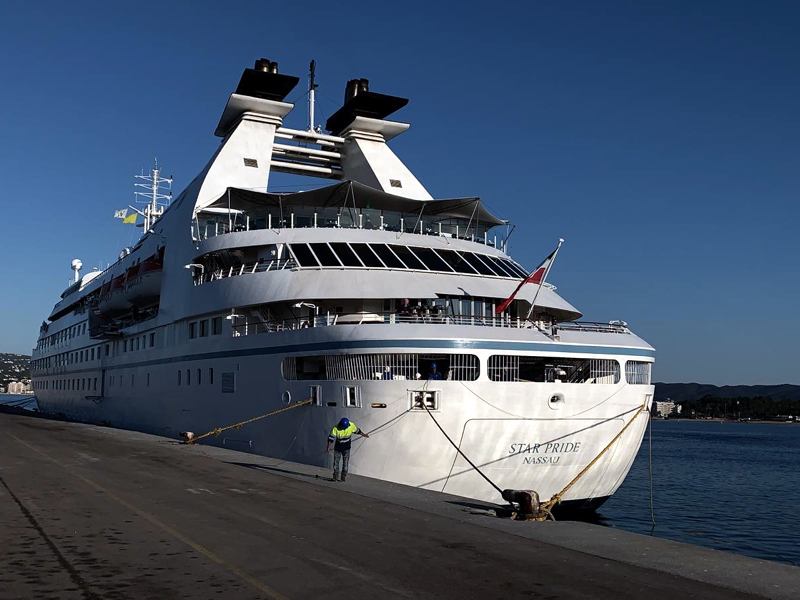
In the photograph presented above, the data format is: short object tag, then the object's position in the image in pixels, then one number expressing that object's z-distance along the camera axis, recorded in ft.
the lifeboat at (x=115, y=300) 138.51
